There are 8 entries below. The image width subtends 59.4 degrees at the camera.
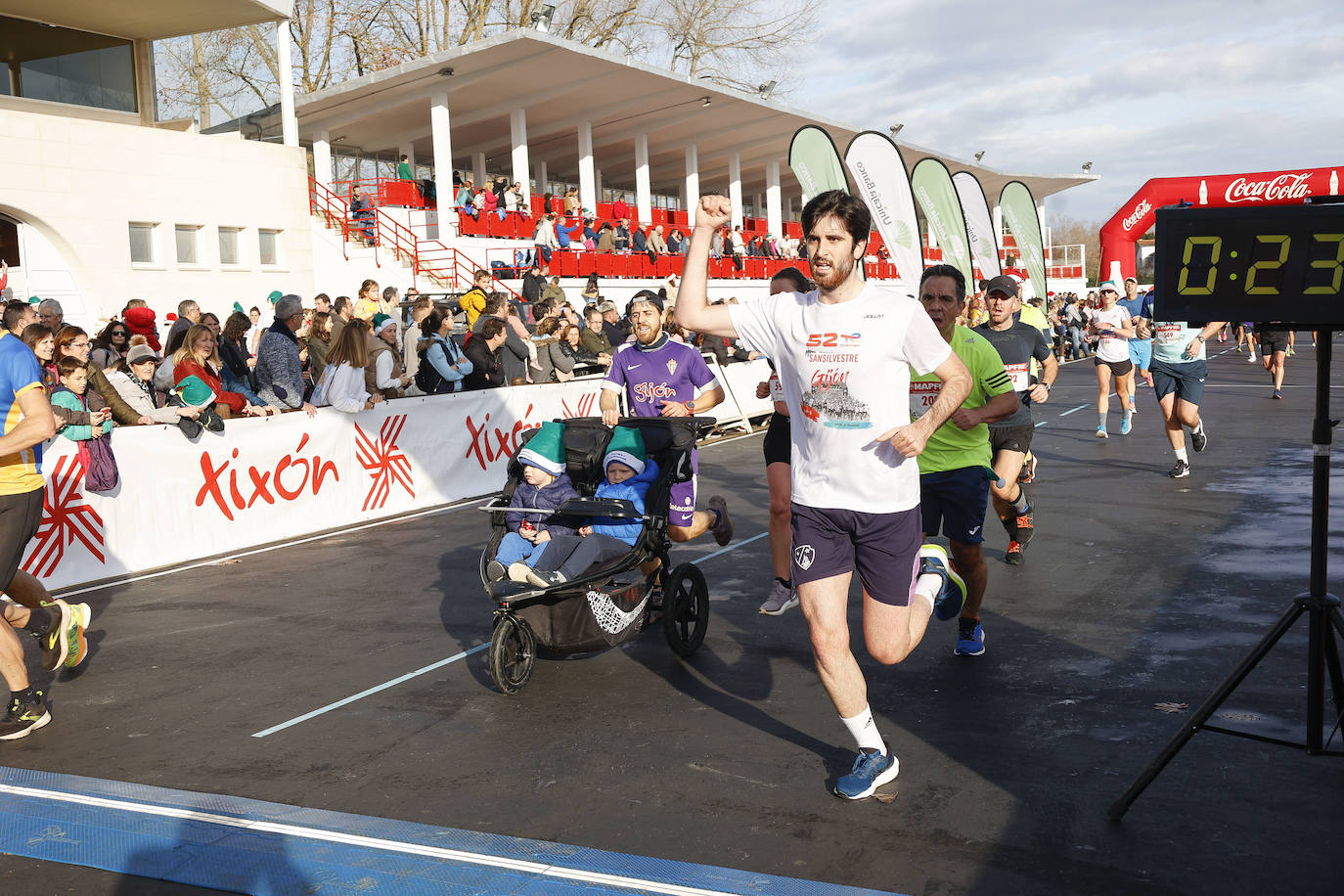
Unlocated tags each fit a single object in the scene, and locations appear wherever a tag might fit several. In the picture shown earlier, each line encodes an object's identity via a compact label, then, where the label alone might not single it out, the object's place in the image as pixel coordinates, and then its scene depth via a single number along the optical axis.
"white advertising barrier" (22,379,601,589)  9.14
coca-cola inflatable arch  33.19
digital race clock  3.78
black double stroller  5.89
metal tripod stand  3.95
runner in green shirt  6.16
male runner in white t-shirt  4.31
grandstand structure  19.94
